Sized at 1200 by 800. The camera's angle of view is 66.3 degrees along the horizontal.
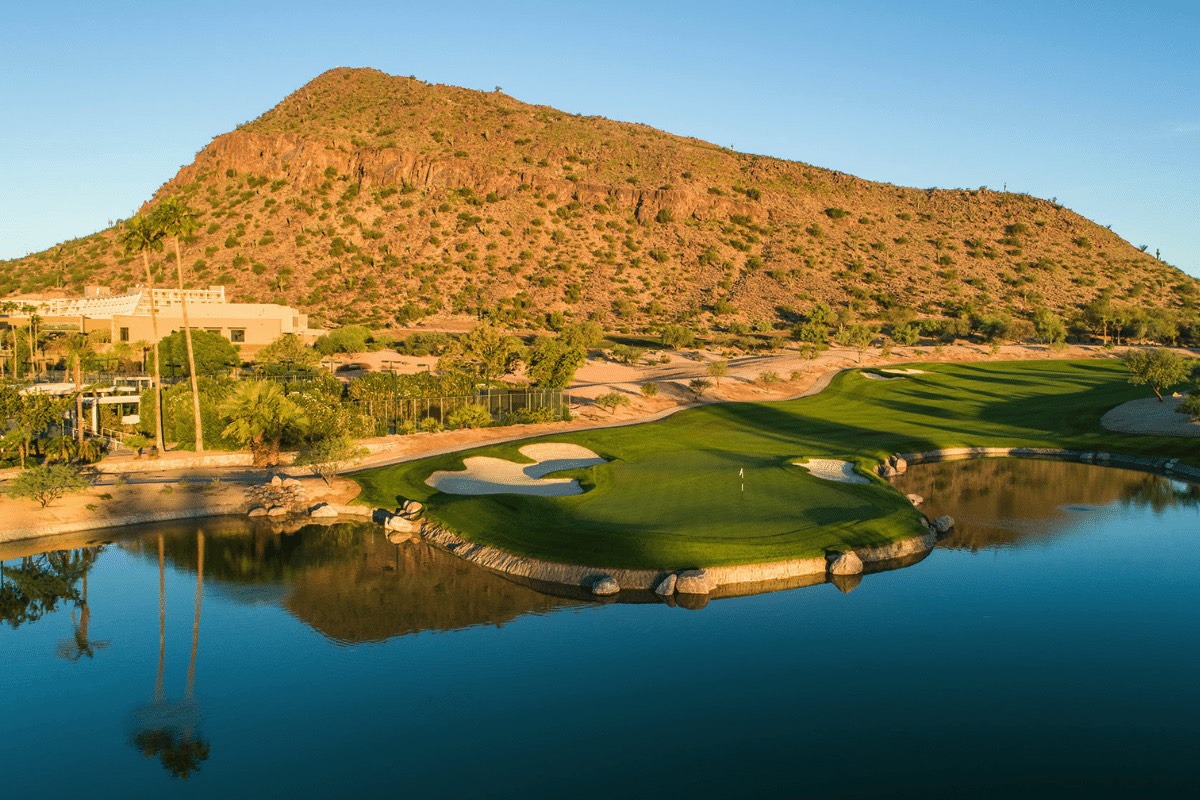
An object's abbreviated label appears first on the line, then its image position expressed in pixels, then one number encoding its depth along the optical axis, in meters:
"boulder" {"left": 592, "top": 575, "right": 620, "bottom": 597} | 28.72
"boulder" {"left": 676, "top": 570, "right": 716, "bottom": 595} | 28.64
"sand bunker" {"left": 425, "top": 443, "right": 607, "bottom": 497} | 41.06
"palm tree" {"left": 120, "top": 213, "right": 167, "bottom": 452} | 46.25
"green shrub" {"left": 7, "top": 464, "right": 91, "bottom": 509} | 35.41
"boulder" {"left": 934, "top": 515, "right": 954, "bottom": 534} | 37.03
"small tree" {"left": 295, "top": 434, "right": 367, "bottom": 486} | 41.03
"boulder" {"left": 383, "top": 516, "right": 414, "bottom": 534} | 36.81
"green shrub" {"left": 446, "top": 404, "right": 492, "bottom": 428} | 55.06
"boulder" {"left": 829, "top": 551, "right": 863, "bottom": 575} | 30.88
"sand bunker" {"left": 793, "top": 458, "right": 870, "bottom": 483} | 43.04
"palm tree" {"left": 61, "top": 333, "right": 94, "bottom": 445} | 46.69
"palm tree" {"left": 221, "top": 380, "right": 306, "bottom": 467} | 44.56
